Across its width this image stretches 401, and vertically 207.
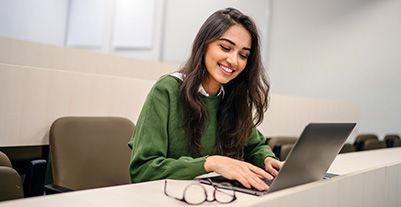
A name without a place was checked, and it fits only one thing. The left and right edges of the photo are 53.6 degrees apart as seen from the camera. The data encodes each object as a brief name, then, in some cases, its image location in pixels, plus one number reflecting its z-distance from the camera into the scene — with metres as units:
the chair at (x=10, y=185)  0.90
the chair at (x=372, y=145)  2.63
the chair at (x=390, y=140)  3.21
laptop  0.79
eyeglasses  0.71
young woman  1.06
